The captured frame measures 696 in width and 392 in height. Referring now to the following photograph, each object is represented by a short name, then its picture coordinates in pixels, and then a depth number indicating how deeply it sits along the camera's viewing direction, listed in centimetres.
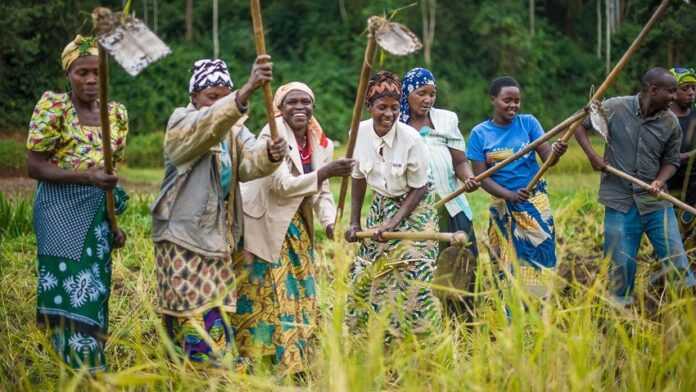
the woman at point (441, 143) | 546
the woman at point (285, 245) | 466
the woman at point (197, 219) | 392
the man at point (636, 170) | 549
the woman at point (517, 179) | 555
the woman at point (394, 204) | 481
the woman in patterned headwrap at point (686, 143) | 608
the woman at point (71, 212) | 407
